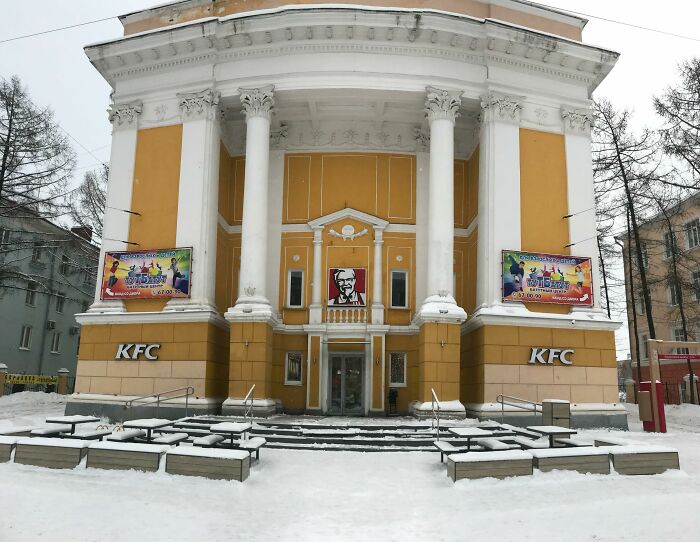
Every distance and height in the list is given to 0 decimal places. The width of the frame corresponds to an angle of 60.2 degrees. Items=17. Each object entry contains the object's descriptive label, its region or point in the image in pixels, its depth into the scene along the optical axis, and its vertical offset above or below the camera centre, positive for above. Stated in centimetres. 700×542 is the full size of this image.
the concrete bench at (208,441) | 1002 -97
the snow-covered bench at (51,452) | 938 -111
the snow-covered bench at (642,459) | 932 -109
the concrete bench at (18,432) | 1088 -93
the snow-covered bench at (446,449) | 1018 -107
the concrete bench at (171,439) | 1045 -99
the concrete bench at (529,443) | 1062 -101
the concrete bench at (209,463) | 890 -118
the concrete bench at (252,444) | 991 -101
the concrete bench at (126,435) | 1032 -93
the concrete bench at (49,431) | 1083 -90
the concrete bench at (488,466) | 884 -115
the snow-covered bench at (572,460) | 914 -109
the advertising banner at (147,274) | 1748 +312
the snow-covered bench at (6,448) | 967 -108
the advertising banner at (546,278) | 1719 +308
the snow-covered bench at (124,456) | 913 -113
